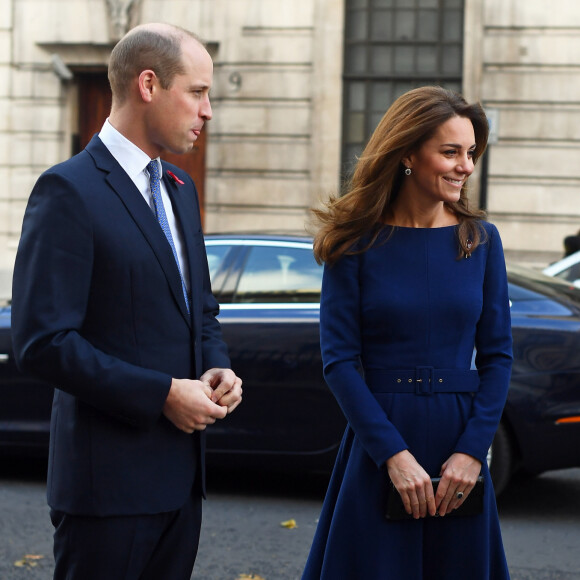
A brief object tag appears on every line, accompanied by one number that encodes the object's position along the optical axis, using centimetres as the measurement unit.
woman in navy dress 276
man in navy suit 229
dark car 565
